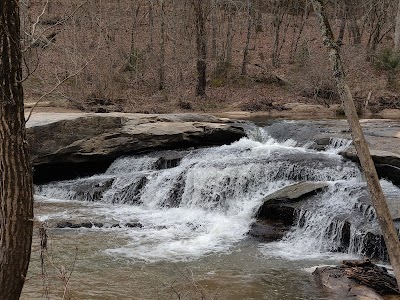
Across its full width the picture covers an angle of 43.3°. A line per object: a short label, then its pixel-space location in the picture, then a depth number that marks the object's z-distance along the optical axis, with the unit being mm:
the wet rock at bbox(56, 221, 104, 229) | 9320
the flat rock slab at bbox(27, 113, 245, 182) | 12883
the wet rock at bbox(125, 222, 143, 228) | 9539
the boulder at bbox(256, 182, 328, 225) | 9445
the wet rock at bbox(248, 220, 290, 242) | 8977
